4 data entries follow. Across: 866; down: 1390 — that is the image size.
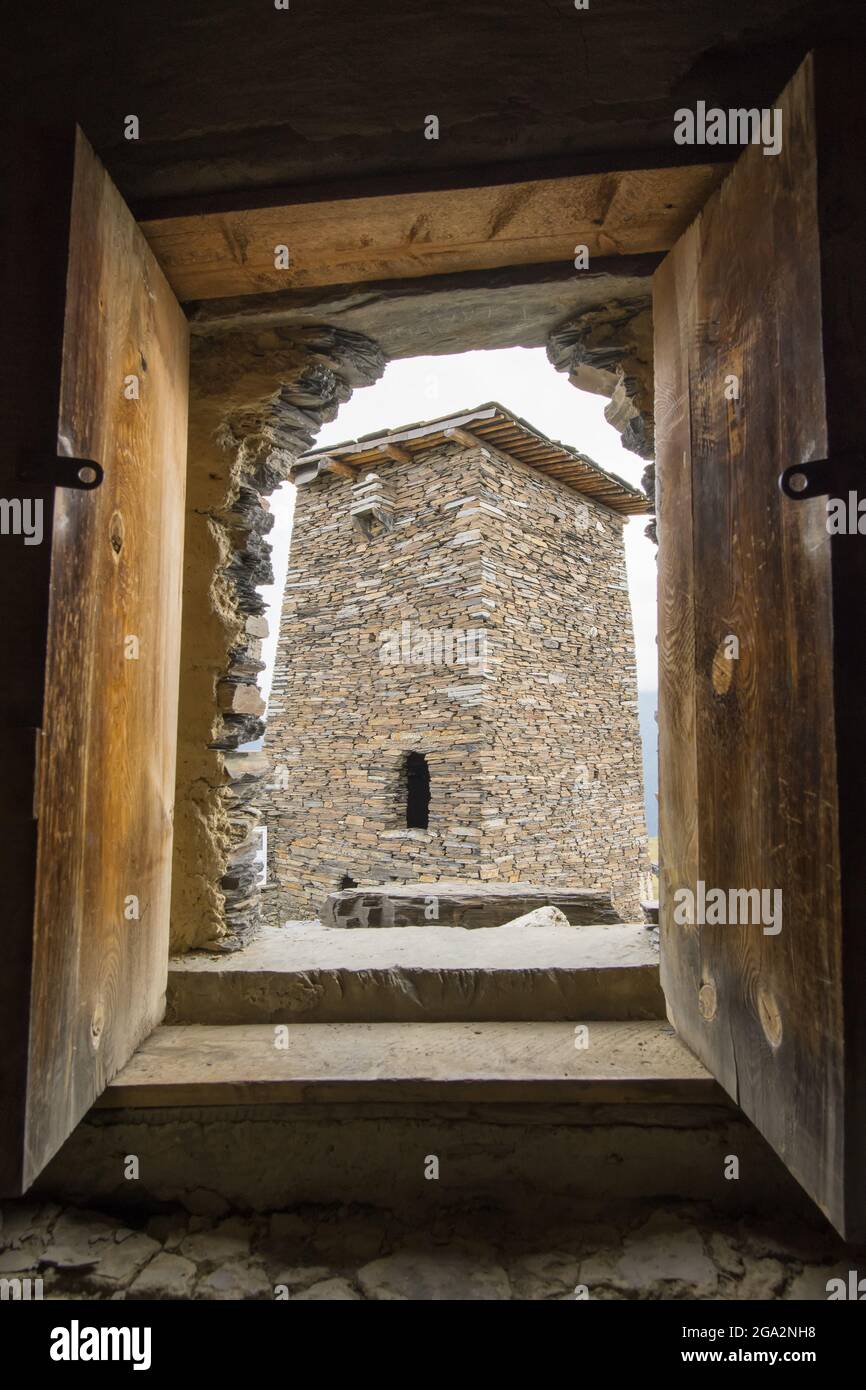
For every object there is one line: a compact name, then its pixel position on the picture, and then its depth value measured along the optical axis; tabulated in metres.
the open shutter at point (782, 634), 0.98
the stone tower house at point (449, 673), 7.97
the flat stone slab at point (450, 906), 3.56
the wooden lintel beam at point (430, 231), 1.38
